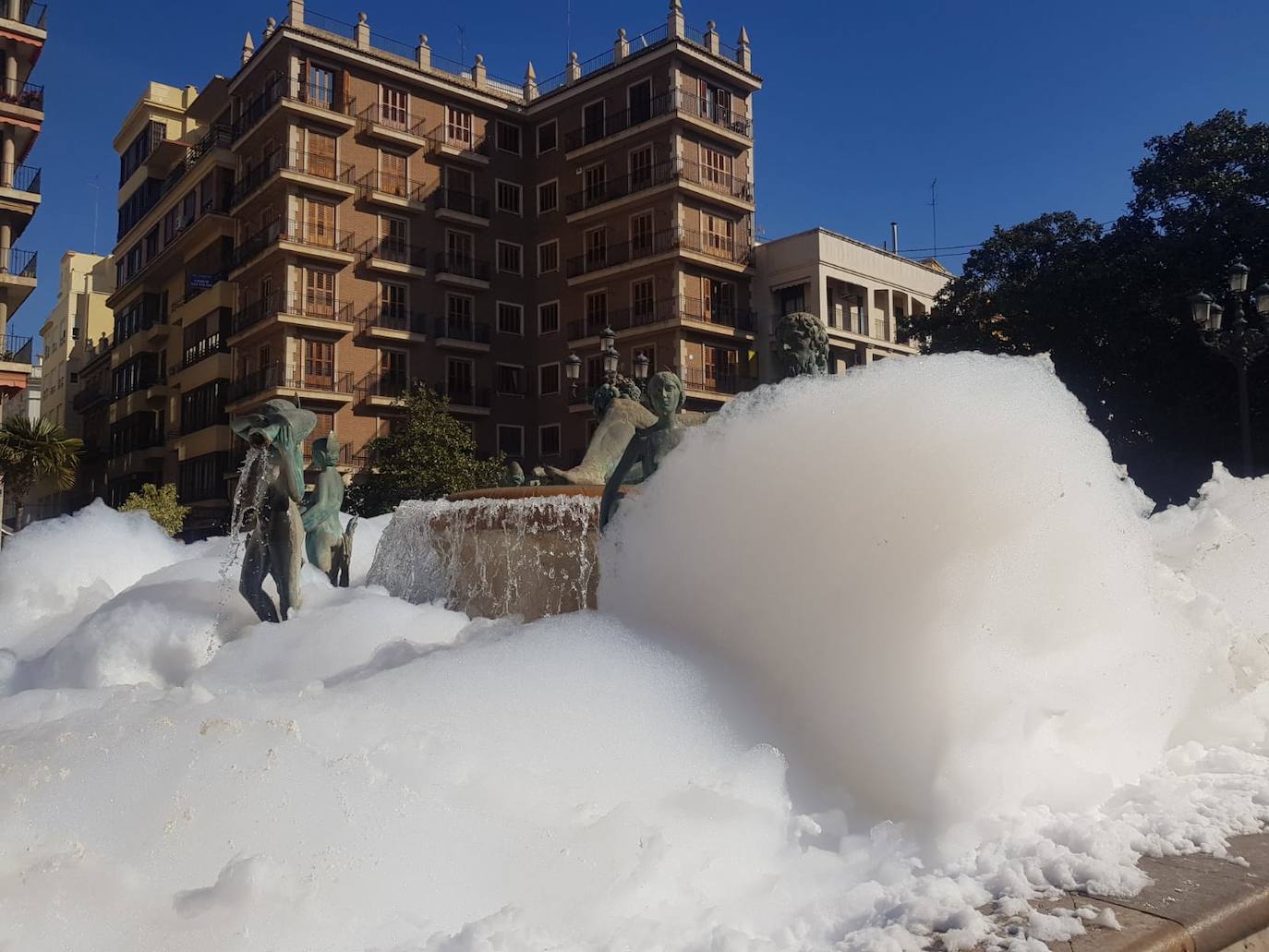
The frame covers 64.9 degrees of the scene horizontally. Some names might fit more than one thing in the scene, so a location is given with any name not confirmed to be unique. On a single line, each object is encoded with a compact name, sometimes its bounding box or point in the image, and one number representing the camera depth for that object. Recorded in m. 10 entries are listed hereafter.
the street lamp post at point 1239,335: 13.36
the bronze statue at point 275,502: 6.06
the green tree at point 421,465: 30.31
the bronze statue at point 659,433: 5.21
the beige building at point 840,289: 35.72
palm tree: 27.23
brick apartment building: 34.41
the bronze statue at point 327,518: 8.19
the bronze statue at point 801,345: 7.69
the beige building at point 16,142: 28.08
